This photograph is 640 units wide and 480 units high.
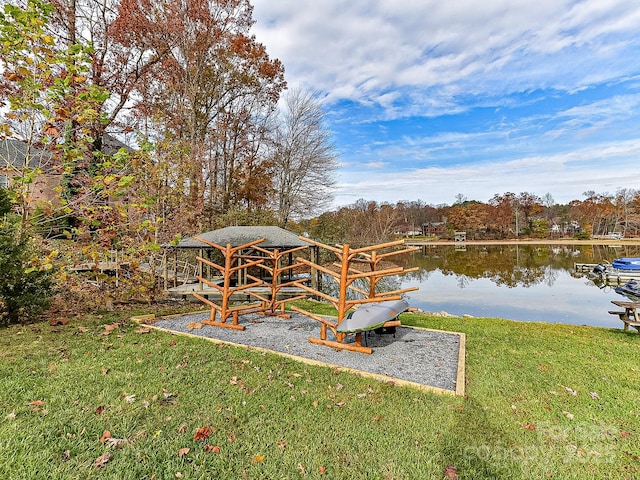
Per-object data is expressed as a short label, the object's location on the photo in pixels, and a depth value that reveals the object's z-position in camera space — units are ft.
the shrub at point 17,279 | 17.19
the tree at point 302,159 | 70.03
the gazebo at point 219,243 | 38.47
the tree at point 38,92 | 14.05
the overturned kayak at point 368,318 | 15.44
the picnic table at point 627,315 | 21.04
